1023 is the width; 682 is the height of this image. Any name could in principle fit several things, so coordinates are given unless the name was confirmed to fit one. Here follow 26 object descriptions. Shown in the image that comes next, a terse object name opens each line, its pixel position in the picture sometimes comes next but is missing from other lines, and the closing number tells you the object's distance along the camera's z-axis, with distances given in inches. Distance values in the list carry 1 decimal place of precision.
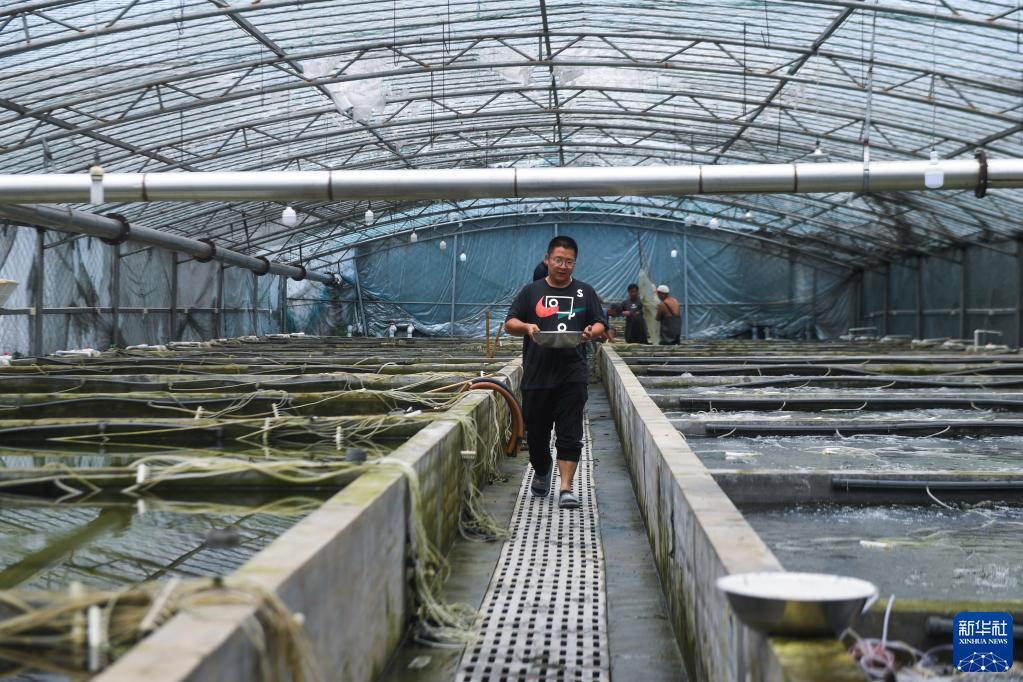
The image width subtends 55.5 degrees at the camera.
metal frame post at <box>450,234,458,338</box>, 1267.2
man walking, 219.6
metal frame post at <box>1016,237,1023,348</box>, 812.6
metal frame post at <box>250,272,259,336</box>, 1089.6
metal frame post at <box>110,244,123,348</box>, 737.0
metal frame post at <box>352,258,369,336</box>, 1282.0
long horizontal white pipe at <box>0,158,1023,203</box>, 404.5
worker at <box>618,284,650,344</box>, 614.4
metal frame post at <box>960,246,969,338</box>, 922.1
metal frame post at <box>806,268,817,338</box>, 1279.5
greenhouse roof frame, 513.0
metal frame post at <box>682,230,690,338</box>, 1249.4
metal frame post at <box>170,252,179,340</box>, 874.8
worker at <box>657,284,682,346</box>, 597.3
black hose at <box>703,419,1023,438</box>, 262.7
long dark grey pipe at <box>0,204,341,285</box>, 504.1
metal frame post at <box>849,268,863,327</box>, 1266.0
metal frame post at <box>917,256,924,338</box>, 1036.5
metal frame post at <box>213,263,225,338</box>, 984.3
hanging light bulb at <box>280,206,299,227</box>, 615.8
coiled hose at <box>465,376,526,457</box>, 271.9
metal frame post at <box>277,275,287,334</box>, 1192.2
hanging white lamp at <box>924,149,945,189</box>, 390.0
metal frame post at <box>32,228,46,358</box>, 630.5
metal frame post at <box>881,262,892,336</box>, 1146.7
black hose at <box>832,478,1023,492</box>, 181.2
